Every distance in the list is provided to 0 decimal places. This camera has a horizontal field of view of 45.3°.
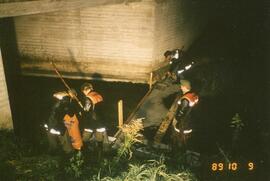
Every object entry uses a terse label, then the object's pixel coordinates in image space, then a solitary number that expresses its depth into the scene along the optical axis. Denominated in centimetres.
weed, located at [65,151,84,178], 567
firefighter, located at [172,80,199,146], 689
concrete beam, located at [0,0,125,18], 621
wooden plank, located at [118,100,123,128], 831
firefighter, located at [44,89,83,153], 663
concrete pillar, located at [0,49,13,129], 673
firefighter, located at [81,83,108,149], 692
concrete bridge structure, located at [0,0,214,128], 1145
